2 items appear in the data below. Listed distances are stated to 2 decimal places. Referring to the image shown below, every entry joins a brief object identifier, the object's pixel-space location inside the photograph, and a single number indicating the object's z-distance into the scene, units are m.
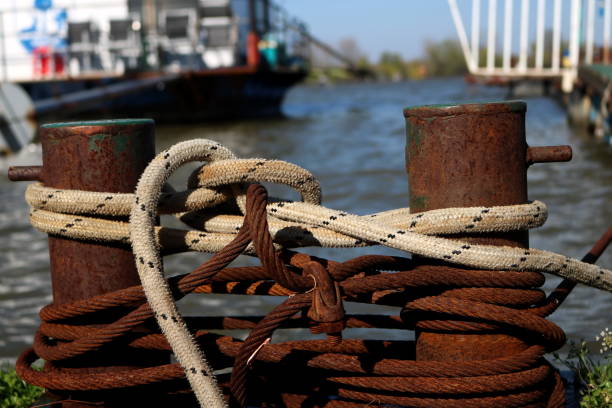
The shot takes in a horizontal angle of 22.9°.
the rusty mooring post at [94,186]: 2.58
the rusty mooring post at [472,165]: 2.49
